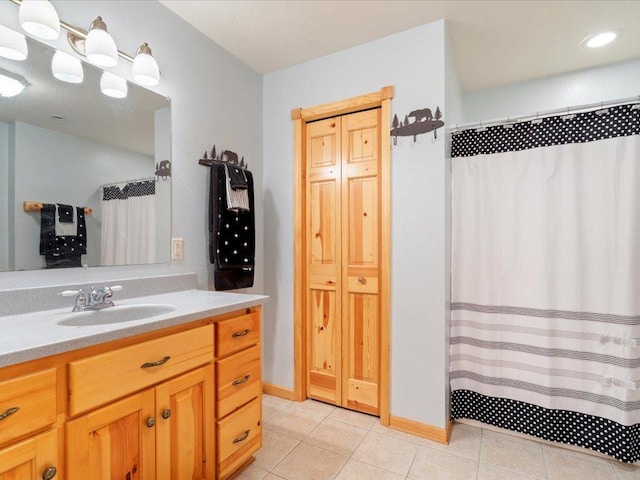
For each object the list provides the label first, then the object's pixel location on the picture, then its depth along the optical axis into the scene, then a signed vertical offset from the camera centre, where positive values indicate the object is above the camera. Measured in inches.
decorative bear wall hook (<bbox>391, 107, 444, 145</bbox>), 74.5 +27.4
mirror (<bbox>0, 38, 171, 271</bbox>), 48.9 +13.2
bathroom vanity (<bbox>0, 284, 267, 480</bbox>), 33.4 -19.4
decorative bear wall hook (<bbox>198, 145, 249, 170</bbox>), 78.6 +21.4
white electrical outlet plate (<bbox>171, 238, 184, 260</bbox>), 71.0 -1.8
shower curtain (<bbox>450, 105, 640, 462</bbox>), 64.2 -8.4
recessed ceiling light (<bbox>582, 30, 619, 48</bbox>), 78.8 +50.1
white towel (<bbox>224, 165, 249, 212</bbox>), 76.7 +10.4
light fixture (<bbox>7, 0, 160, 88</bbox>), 47.4 +32.1
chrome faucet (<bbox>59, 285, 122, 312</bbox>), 50.6 -9.4
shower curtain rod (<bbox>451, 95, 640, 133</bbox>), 63.7 +27.0
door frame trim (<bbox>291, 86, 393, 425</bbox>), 80.0 +3.8
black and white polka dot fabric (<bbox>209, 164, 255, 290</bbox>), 75.8 +0.6
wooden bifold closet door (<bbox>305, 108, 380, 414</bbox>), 84.4 -5.1
